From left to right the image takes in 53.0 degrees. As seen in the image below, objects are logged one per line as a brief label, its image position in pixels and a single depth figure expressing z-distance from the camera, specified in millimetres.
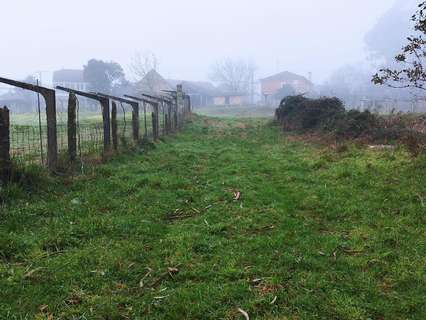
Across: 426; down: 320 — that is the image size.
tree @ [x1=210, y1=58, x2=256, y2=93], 133500
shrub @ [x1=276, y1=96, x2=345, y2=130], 19309
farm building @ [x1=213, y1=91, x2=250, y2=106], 94938
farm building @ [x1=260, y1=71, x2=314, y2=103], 106188
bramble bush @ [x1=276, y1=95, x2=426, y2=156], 13144
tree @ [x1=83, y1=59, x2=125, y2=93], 72750
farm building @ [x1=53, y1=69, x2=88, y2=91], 97669
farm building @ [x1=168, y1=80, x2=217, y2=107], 85000
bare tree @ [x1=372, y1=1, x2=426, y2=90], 9789
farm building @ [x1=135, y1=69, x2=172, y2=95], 74250
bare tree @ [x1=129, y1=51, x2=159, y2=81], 81375
